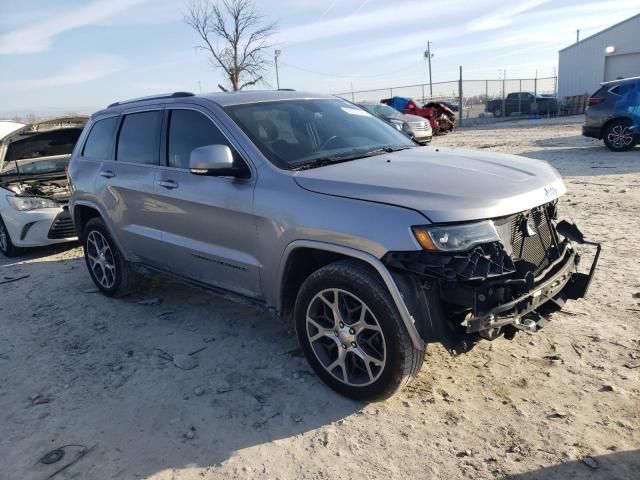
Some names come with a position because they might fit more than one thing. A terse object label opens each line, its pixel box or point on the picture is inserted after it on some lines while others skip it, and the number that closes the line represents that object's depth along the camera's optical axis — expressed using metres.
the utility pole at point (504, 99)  31.23
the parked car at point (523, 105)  30.22
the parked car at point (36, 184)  7.15
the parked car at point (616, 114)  11.74
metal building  30.27
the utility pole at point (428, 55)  57.56
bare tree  33.12
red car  21.73
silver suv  2.77
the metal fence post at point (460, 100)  28.11
